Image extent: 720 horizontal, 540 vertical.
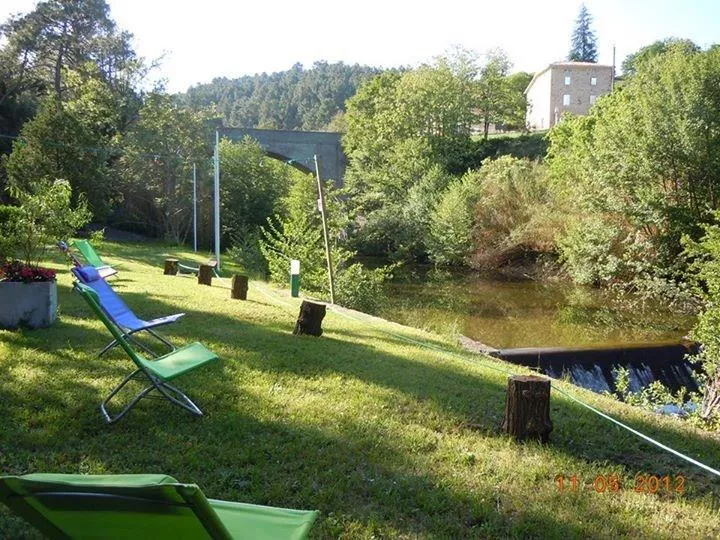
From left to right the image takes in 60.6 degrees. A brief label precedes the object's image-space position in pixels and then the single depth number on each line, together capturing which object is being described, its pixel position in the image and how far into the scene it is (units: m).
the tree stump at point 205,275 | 12.81
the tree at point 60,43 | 36.38
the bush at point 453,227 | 28.19
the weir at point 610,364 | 11.46
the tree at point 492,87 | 42.53
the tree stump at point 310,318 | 7.53
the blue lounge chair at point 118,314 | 6.00
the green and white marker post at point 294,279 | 11.66
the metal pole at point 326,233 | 11.38
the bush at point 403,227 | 30.89
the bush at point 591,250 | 21.83
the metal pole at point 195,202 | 26.72
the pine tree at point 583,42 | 75.38
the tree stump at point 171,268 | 14.70
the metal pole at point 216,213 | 17.71
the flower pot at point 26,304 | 6.29
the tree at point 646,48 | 60.95
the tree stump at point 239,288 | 10.48
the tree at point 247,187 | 29.30
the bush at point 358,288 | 14.89
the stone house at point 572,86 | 61.78
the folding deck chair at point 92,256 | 11.09
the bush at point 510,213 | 26.25
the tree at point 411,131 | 35.56
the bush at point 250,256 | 20.47
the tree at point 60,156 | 21.06
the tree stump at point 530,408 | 4.31
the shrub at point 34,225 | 6.71
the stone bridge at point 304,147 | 40.97
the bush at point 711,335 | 8.03
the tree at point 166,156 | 28.94
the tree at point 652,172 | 19.91
